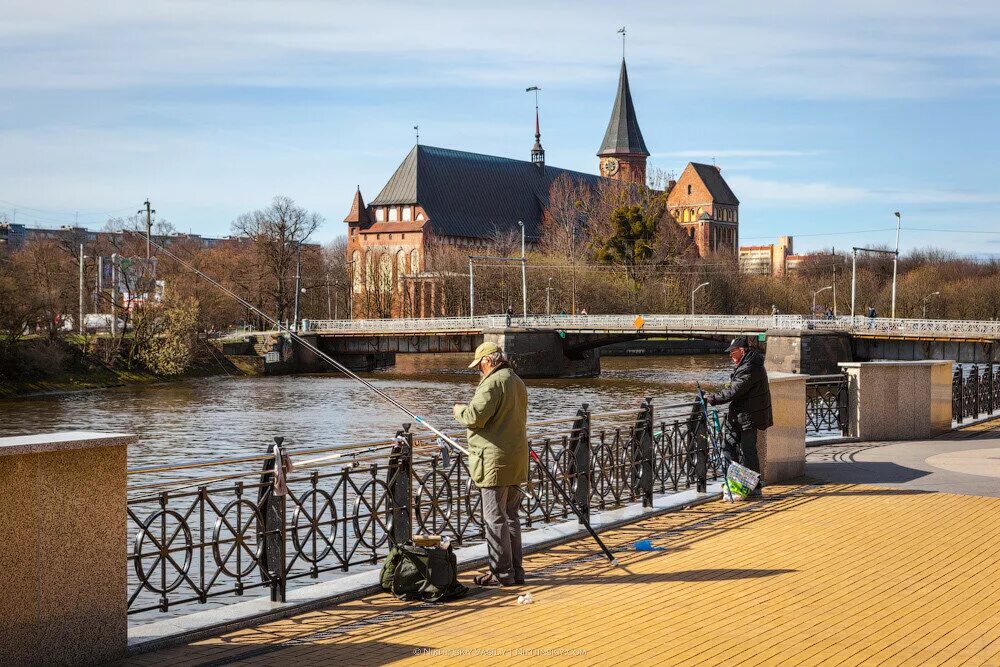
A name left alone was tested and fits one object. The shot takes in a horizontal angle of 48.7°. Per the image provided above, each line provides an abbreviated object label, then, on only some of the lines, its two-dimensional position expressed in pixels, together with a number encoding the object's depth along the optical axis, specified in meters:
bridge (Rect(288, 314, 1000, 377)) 52.88
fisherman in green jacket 7.80
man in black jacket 11.60
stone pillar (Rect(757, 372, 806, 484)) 12.45
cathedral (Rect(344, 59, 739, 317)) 90.94
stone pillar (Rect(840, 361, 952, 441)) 16.64
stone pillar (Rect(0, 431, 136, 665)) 5.64
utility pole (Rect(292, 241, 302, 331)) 75.50
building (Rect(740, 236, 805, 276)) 175.32
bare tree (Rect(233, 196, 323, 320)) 82.94
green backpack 7.52
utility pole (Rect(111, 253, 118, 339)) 57.69
